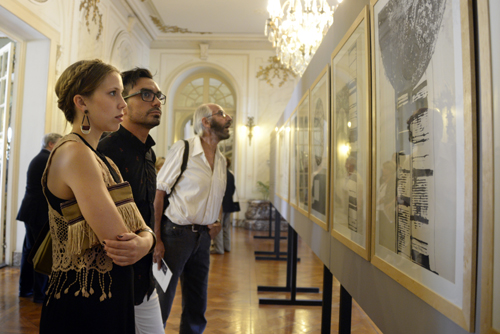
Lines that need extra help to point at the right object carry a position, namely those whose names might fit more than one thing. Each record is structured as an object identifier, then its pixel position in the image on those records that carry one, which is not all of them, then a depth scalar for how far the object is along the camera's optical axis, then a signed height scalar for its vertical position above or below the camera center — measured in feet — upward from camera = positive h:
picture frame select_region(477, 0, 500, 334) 2.16 +0.16
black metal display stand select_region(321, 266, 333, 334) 7.45 -2.25
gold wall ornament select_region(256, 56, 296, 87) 41.42 +11.76
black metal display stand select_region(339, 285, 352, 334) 6.30 -2.02
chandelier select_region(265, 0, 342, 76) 20.79 +8.62
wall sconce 41.27 +5.97
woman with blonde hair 4.39 -0.50
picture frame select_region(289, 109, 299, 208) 11.87 +0.76
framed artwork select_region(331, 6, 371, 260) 4.54 +0.63
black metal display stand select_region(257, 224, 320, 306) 14.73 -4.40
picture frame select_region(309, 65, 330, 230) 6.98 +0.75
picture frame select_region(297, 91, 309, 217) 9.48 +0.79
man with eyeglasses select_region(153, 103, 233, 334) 9.55 -1.03
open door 19.72 +3.24
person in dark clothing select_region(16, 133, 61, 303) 13.92 -1.22
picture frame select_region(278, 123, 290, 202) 14.42 +0.93
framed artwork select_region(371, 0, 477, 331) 2.47 +0.28
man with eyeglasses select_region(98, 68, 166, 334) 6.05 +0.42
